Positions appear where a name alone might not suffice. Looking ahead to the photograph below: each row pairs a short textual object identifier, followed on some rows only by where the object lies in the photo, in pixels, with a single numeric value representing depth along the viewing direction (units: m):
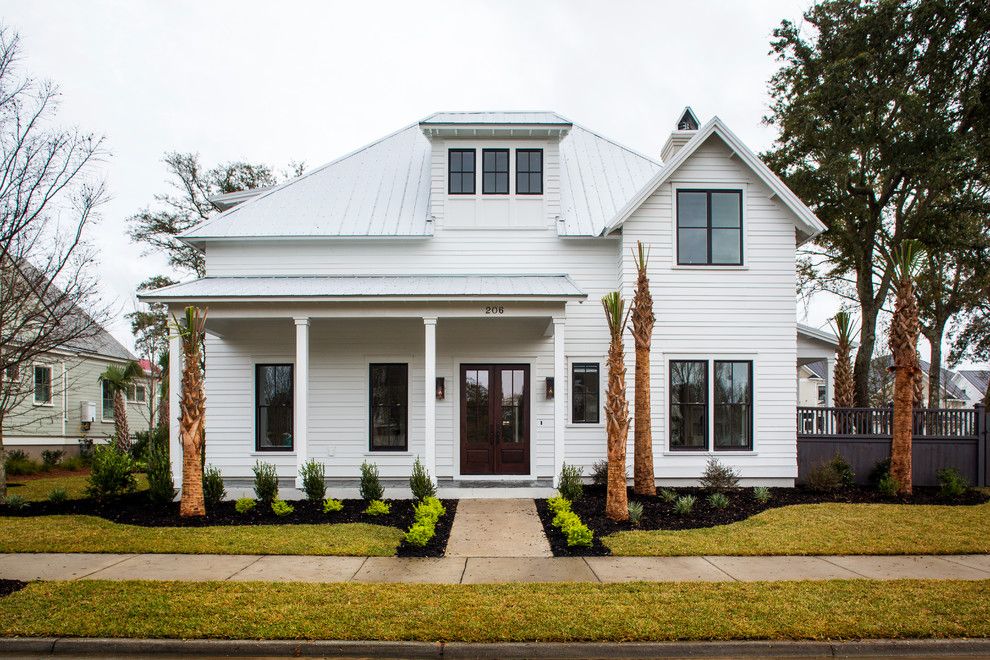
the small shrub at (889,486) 13.06
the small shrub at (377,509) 11.02
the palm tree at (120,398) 23.00
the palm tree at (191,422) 11.23
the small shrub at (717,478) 13.30
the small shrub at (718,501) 11.69
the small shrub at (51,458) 21.95
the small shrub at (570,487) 11.91
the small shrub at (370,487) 12.09
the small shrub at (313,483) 12.18
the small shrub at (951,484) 12.97
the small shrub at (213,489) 12.03
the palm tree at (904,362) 13.23
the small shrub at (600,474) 13.49
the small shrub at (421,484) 12.09
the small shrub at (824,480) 13.46
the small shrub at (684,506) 11.12
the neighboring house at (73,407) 23.56
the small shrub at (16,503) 12.09
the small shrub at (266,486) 12.07
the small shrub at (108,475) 12.47
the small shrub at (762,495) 12.45
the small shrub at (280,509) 11.09
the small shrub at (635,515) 10.59
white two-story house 14.14
